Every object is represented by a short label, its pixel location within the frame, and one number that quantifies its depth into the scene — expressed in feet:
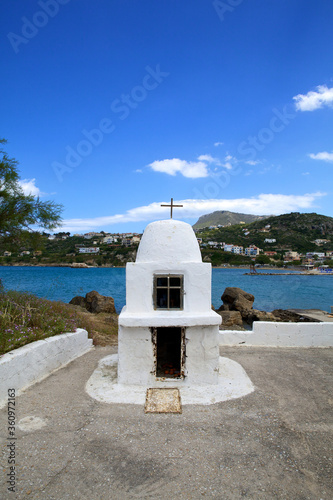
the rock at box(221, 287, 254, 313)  74.59
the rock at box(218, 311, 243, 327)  54.24
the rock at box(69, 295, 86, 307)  74.40
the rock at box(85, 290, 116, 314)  64.64
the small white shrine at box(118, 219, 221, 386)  20.29
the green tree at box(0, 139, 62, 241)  34.30
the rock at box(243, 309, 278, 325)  67.48
